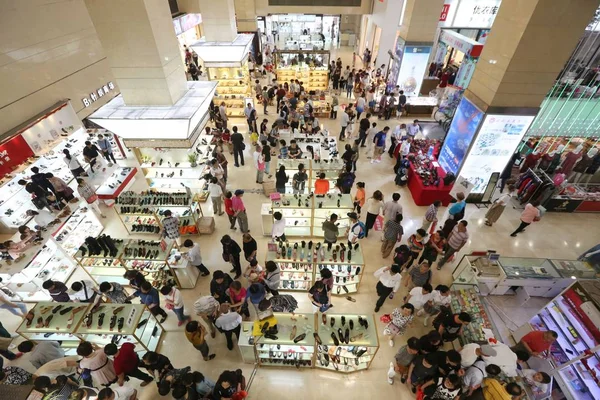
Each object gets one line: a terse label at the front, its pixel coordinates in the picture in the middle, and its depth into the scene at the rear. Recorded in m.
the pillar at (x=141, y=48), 6.55
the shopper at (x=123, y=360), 4.81
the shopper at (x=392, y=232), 7.26
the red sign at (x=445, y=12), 15.66
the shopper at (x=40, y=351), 5.06
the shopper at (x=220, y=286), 5.64
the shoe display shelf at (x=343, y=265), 6.64
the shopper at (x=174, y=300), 5.77
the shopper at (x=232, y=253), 6.69
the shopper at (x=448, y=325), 5.35
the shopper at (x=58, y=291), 5.86
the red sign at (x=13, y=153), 7.47
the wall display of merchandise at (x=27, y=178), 8.23
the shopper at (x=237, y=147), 10.90
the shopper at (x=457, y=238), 6.91
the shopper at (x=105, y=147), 11.16
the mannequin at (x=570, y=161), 9.82
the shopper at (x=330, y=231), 7.15
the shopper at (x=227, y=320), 5.36
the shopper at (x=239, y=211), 7.88
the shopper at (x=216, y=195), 8.86
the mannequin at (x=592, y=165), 9.62
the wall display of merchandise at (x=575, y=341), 5.05
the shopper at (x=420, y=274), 6.16
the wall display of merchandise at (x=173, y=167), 9.46
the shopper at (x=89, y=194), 8.56
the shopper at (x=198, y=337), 5.09
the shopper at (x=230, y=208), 7.85
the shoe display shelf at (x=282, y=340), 5.23
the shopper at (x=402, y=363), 5.28
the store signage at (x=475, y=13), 15.45
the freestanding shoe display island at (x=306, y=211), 8.08
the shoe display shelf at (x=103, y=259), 6.73
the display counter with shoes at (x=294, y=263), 6.87
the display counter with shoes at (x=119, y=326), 5.36
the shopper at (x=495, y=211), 8.49
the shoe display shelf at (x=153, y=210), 8.14
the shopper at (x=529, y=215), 8.15
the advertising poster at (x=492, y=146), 8.42
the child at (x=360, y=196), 8.17
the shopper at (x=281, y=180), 9.04
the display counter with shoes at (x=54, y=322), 5.38
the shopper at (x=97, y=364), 4.71
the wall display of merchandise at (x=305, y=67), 16.62
